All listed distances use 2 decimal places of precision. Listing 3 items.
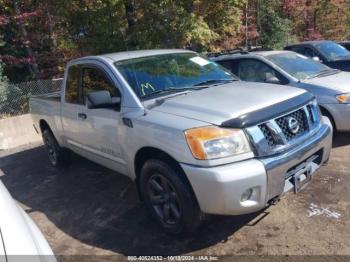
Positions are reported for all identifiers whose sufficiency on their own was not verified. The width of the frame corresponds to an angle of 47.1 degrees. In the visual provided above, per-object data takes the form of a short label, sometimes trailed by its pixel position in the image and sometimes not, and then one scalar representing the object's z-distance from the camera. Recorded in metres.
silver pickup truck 3.30
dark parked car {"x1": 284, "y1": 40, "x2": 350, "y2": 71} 10.05
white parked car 1.67
